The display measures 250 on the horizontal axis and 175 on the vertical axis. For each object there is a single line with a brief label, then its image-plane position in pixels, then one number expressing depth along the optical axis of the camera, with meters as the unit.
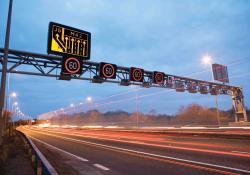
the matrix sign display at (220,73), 38.96
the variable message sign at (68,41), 15.36
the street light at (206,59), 33.69
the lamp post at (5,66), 12.14
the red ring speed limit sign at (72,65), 17.30
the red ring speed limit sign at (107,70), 20.99
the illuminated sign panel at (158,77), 25.17
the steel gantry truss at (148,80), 19.02
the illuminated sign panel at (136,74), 23.16
